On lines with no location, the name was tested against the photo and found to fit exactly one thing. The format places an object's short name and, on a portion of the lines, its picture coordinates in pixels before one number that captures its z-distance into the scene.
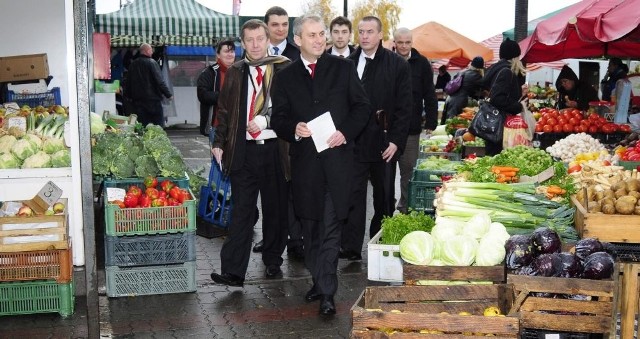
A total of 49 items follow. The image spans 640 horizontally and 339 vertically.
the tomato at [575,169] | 8.98
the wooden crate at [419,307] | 4.21
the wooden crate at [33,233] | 6.69
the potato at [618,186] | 6.64
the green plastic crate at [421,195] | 8.96
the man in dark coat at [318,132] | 6.65
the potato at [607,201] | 6.37
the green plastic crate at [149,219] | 7.14
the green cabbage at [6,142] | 7.95
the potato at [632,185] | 6.60
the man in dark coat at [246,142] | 7.48
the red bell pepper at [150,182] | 7.74
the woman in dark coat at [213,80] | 10.59
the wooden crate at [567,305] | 4.66
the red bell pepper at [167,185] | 7.59
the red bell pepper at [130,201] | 7.28
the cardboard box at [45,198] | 7.03
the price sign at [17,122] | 9.01
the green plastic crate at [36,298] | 6.73
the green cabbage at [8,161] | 7.78
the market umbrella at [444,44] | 25.77
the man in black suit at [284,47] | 8.76
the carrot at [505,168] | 8.08
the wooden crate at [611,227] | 6.16
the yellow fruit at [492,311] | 4.47
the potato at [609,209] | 6.32
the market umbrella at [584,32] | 10.20
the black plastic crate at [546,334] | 4.70
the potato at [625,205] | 6.28
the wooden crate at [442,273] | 5.06
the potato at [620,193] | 6.54
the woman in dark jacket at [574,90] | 18.43
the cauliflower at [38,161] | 7.82
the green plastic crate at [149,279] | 7.28
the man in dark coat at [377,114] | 8.51
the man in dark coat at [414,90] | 10.15
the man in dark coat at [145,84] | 17.48
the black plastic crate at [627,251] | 5.99
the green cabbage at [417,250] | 5.34
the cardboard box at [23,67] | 11.25
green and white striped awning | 19.83
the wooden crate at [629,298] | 4.90
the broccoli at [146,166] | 7.98
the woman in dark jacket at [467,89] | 18.33
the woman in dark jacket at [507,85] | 10.70
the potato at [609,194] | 6.50
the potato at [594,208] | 6.42
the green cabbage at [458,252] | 5.30
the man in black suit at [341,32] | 9.59
